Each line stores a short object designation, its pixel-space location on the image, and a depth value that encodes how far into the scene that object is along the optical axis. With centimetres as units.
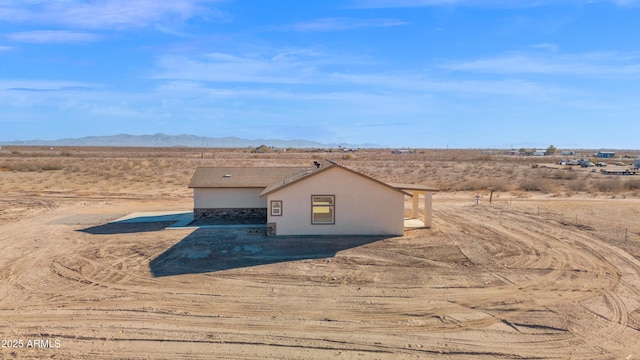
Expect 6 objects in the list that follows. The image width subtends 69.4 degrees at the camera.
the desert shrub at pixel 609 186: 3816
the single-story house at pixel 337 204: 2061
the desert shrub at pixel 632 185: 3906
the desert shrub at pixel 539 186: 3806
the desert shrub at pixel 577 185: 3898
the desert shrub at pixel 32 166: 5269
